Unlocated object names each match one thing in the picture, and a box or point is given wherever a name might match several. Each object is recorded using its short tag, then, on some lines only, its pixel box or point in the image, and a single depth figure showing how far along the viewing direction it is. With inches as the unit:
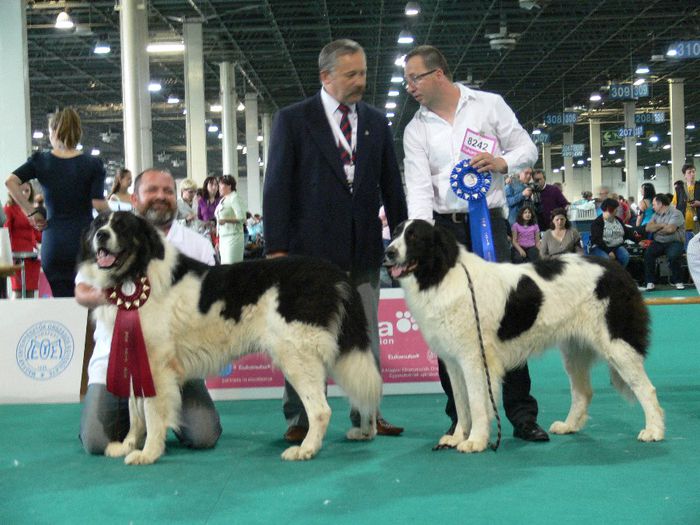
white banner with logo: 249.4
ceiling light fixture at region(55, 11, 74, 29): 710.5
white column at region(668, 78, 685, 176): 1179.7
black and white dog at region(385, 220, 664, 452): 168.6
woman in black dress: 224.7
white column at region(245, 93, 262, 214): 1166.3
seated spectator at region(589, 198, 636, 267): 572.7
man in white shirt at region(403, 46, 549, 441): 183.2
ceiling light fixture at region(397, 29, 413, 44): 890.7
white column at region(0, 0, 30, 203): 426.3
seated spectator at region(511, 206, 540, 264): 522.9
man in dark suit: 185.8
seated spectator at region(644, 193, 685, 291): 582.9
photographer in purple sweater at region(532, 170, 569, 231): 537.3
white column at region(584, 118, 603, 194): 1548.7
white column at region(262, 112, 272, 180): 1449.3
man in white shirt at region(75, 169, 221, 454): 182.7
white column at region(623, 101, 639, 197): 1325.0
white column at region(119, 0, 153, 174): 570.9
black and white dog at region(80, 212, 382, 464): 168.6
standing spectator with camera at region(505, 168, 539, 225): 524.1
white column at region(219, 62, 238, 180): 960.3
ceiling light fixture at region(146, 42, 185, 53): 935.7
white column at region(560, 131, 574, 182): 1754.4
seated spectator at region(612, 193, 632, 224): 679.7
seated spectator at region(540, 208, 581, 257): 521.0
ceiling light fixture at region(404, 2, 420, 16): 772.3
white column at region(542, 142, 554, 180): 1892.2
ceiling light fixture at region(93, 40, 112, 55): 876.0
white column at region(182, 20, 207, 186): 800.9
